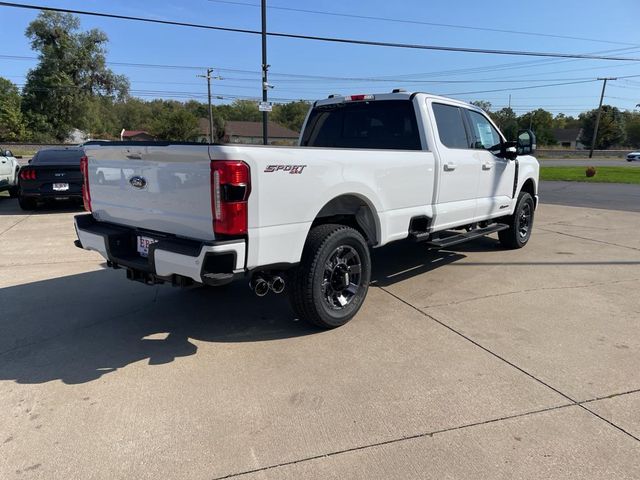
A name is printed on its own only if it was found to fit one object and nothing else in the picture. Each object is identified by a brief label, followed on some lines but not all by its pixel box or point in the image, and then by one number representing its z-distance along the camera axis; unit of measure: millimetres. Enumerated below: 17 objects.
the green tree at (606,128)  89500
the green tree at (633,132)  104312
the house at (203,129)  65500
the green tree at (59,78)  63656
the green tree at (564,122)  130475
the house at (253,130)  81744
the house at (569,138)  105938
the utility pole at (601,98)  61456
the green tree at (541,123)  84750
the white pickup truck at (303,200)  3369
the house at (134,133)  72750
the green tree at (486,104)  85906
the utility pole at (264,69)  16306
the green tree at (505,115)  83938
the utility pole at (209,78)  49262
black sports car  10891
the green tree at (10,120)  60500
